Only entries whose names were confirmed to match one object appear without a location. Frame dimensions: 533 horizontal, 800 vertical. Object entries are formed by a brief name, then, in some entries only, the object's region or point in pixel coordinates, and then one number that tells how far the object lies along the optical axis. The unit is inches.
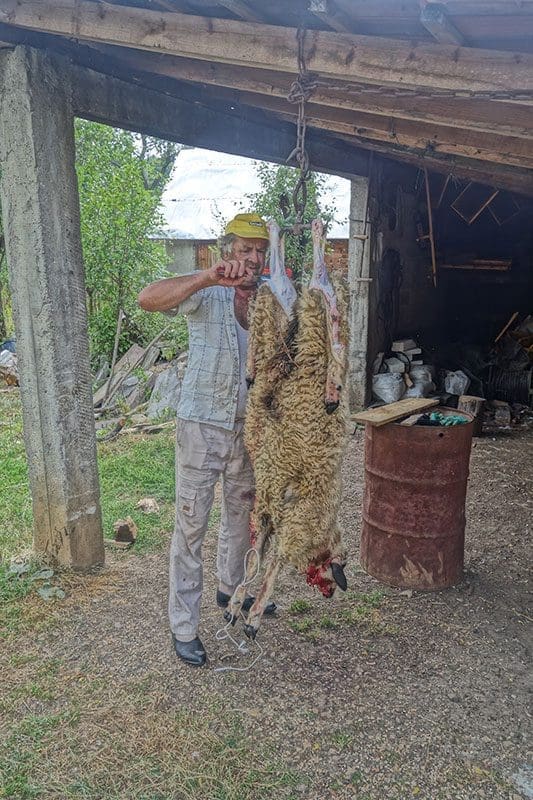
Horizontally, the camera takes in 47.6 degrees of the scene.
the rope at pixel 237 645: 121.0
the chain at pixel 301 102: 92.1
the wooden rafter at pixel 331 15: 89.7
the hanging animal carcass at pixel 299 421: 97.4
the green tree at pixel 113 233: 313.9
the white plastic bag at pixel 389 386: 301.1
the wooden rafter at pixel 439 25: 79.1
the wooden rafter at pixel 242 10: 99.1
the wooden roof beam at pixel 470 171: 171.0
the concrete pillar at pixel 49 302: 134.9
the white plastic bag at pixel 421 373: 310.9
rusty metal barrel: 145.3
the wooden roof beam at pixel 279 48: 89.5
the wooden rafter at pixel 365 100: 108.6
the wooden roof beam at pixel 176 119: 144.4
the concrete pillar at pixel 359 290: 284.0
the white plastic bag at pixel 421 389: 302.4
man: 116.0
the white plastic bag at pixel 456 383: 313.4
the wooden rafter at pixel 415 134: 133.7
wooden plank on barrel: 145.3
